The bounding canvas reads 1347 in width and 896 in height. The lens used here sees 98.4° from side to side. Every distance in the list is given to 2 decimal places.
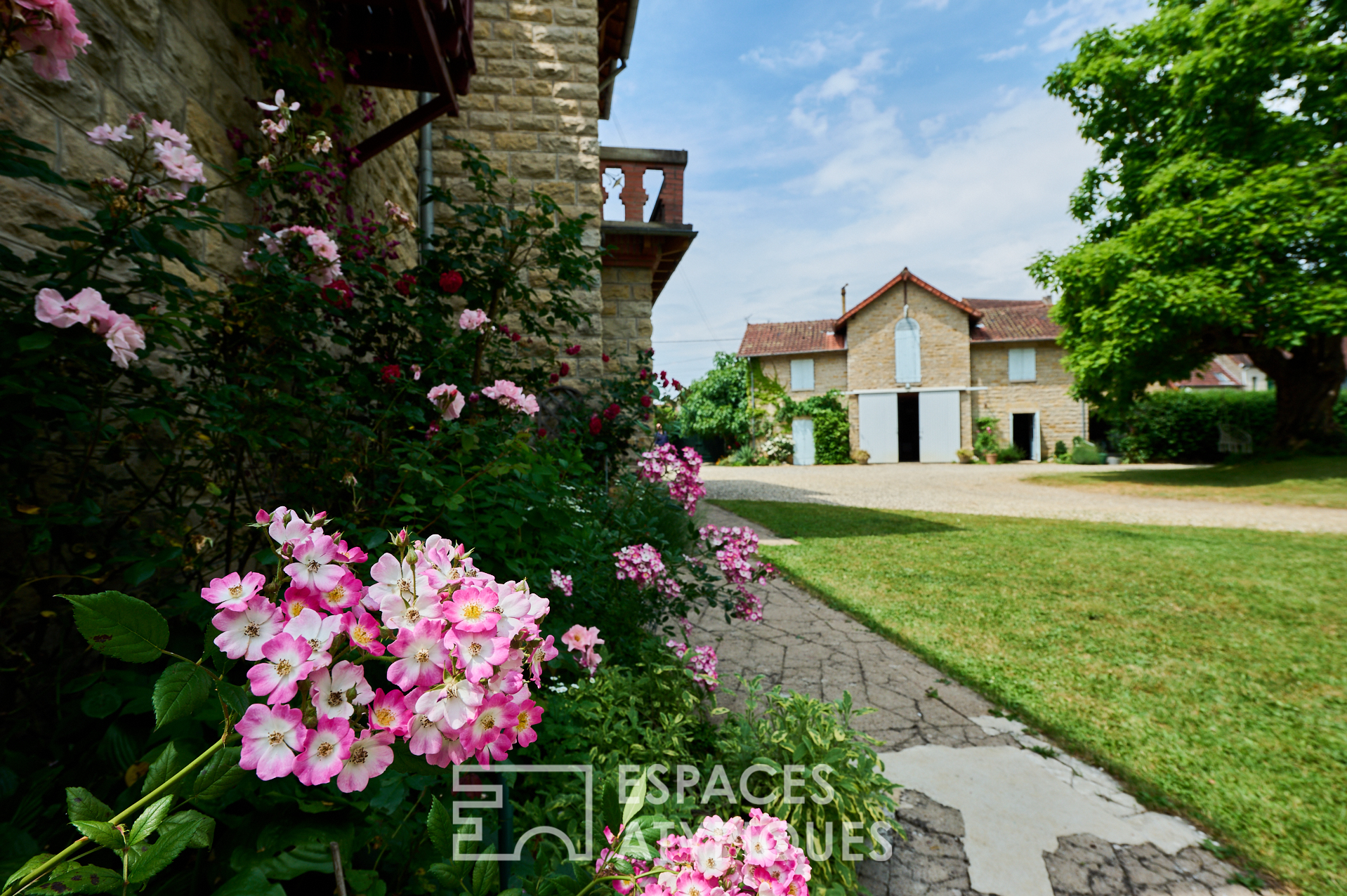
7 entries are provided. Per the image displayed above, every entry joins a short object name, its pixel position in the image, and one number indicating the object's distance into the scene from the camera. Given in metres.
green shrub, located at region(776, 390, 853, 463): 22.27
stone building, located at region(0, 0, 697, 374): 1.48
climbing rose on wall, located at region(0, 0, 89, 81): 0.94
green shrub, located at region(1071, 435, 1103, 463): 19.83
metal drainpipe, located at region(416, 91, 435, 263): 4.53
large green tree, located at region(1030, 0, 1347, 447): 11.21
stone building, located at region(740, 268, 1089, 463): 21.45
